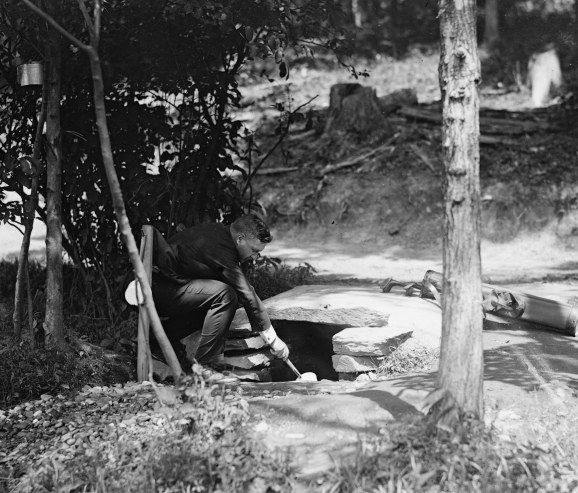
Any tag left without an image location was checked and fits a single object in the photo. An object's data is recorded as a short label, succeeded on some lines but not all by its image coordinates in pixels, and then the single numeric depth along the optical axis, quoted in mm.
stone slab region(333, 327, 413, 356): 6715
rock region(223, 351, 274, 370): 7148
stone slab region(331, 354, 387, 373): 6793
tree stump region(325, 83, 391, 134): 14398
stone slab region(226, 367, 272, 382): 6877
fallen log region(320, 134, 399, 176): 13734
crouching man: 6438
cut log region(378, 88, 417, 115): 15078
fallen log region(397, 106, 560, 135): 13773
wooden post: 5648
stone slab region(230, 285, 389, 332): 6996
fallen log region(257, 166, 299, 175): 13961
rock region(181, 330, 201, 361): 7119
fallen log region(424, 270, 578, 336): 7188
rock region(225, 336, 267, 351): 7211
